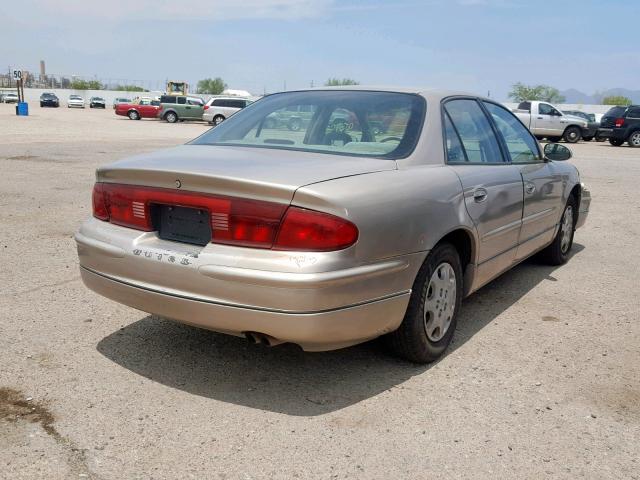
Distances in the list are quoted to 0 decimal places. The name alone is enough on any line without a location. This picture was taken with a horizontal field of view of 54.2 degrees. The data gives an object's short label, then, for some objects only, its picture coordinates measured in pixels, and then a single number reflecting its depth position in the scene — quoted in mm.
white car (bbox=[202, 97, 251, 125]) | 35812
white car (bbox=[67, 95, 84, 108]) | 65375
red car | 42688
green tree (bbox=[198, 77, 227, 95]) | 121875
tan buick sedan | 2721
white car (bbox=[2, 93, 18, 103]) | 67725
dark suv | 25375
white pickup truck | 27500
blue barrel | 39281
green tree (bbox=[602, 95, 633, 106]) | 86712
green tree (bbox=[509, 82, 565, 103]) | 91188
